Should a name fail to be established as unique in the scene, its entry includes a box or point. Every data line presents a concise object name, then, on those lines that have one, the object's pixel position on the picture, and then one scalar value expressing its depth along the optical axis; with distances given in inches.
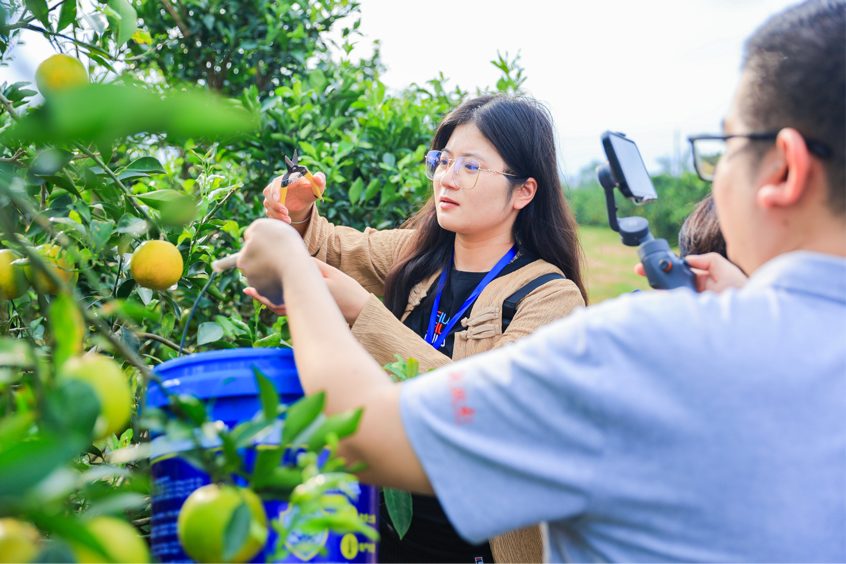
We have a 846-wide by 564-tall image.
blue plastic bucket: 28.8
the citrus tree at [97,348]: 13.1
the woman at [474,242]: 62.4
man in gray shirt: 24.0
